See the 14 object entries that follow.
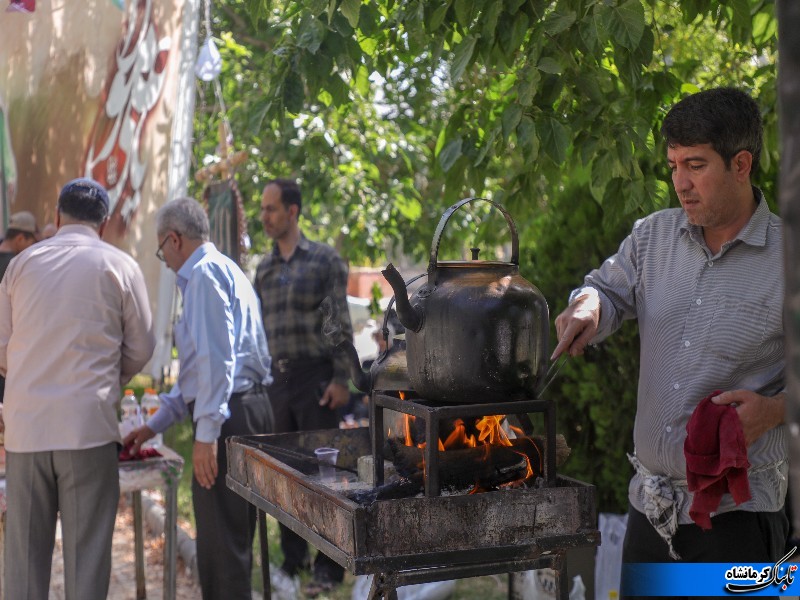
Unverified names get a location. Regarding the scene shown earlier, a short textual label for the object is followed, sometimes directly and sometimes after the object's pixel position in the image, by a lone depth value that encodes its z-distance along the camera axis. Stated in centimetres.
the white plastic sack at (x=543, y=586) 442
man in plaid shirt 590
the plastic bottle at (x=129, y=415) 509
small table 478
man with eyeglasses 446
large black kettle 254
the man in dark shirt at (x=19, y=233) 629
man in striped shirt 260
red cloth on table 484
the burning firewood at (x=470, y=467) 262
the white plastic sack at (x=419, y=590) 468
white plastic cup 338
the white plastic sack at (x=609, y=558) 439
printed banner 636
